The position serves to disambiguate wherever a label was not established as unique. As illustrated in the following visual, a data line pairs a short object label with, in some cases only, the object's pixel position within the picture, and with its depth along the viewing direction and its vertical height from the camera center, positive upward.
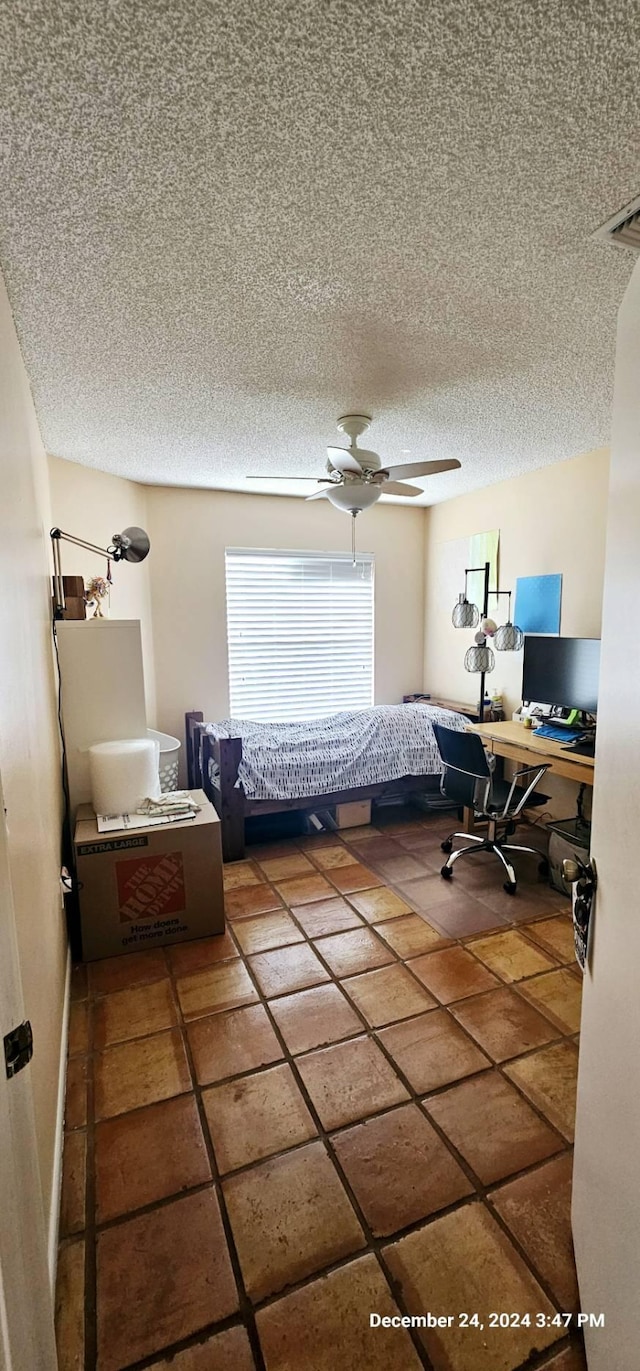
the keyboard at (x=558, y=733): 2.99 -0.65
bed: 3.29 -0.91
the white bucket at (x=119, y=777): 2.45 -0.70
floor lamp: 3.61 -0.10
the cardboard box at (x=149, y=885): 2.26 -1.14
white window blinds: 4.36 -0.09
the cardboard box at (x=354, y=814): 3.74 -1.35
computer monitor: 3.05 -0.31
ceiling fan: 2.40 +0.70
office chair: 2.83 -0.94
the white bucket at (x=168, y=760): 3.54 -0.90
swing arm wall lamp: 2.58 +0.38
